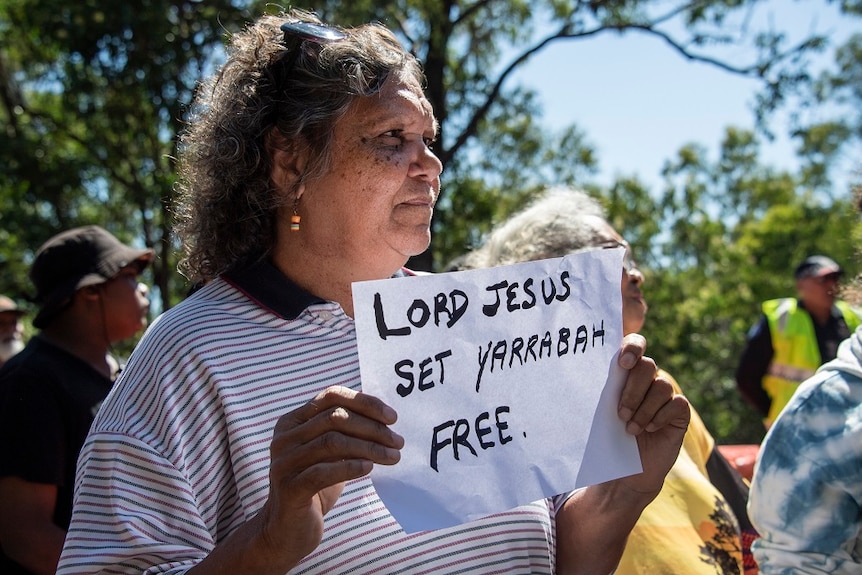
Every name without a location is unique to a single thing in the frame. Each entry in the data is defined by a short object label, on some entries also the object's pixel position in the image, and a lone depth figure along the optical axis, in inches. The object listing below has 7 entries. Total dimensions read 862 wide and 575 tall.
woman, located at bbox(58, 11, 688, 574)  54.7
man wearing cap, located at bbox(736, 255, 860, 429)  228.4
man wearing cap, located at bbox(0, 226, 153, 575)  105.7
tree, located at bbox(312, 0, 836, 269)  296.0
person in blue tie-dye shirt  77.7
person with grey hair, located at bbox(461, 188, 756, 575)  93.7
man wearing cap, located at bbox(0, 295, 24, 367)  240.8
